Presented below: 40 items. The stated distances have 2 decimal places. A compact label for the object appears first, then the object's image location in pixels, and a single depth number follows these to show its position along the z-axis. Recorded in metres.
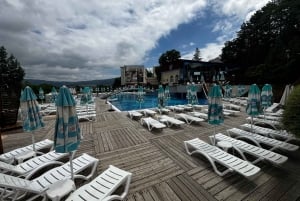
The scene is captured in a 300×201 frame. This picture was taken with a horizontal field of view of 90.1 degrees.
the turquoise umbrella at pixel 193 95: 9.06
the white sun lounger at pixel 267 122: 5.58
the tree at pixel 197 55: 52.91
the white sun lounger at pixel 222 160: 2.71
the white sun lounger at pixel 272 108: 7.93
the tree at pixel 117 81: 52.10
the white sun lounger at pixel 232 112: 7.88
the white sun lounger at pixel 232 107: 9.48
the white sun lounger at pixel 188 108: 9.74
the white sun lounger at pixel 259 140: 3.56
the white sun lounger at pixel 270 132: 4.12
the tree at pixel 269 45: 15.80
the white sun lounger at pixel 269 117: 6.13
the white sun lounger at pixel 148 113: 8.37
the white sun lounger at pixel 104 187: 2.06
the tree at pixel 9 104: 6.64
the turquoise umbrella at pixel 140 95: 11.24
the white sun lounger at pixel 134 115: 7.75
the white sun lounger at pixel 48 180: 1.98
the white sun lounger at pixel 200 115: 7.16
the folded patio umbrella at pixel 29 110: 3.38
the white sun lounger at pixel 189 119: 6.43
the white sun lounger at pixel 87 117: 7.66
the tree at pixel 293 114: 2.47
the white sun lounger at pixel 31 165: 2.79
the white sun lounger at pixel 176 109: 9.48
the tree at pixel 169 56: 41.84
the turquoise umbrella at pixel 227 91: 14.02
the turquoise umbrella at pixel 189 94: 9.25
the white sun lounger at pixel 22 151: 3.50
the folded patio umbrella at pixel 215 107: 3.51
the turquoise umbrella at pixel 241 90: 16.51
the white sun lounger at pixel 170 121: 6.18
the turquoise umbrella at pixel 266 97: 6.24
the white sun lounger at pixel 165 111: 9.20
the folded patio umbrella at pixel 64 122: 2.10
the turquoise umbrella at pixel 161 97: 7.73
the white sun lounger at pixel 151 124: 5.68
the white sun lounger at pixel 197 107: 10.23
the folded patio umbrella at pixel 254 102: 4.18
